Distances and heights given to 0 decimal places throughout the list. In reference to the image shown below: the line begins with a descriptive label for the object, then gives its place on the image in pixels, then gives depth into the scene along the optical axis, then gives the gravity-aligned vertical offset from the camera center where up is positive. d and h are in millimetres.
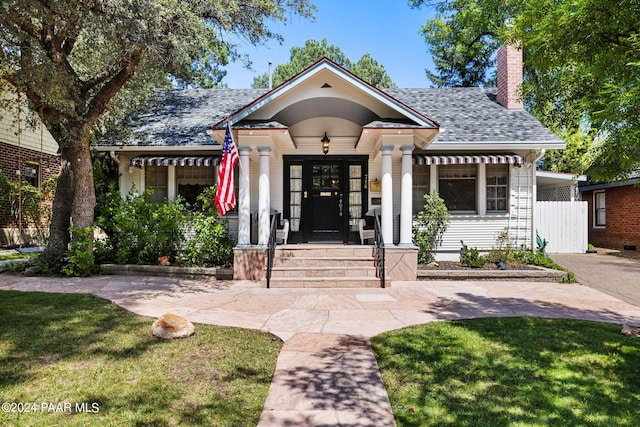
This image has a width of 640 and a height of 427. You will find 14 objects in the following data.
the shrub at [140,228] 8227 -179
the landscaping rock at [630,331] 4314 -1280
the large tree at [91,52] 6262 +3269
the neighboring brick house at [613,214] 14211 +300
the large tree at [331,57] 30578 +13091
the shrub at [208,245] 8336 -559
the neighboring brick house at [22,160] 12477 +2175
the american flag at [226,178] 7176 +810
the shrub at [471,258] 8646 -876
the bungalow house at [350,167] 9336 +1420
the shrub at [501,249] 9172 -726
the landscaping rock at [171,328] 4082 -1196
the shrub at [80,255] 7723 -740
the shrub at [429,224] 9258 -84
